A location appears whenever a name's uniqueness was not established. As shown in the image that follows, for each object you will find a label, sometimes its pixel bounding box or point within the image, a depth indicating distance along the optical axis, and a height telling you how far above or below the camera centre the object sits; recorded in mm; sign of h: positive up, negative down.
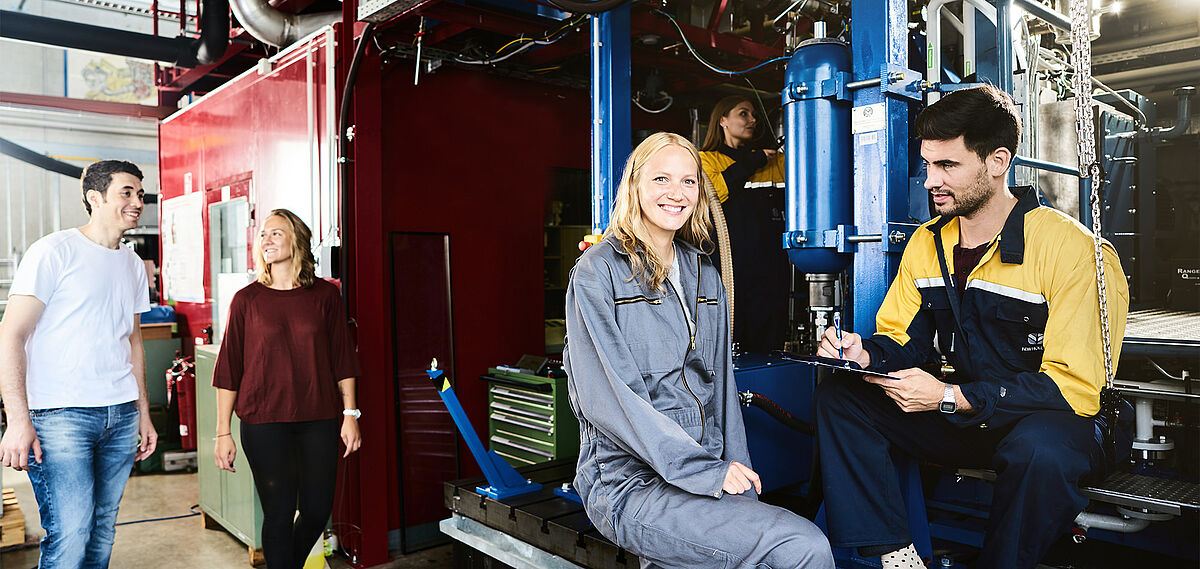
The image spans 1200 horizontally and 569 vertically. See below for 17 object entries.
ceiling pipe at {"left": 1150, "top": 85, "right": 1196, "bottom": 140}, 4029 +743
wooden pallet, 4098 -1268
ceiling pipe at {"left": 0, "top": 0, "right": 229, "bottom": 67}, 4449 +1409
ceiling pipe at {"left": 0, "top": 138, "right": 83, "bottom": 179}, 6168 +902
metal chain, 1908 +332
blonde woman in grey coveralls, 1848 -302
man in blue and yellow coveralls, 1940 -244
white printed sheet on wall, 5785 +224
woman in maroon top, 3129 -433
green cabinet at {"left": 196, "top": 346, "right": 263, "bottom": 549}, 4016 -1090
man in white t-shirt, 2613 -322
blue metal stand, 2967 -736
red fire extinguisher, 5195 -795
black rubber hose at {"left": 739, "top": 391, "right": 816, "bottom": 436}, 2809 -506
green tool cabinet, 3955 -749
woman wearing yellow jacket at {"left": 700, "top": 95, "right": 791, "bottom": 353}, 3738 +94
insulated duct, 4305 +1391
